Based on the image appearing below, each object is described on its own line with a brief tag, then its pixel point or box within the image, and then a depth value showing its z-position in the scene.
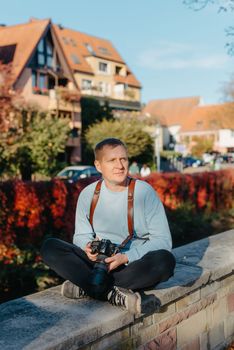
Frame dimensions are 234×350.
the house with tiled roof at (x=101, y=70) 47.09
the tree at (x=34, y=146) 26.30
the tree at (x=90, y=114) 39.06
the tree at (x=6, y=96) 23.98
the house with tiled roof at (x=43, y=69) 35.31
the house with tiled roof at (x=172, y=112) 74.00
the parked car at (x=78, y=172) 24.37
